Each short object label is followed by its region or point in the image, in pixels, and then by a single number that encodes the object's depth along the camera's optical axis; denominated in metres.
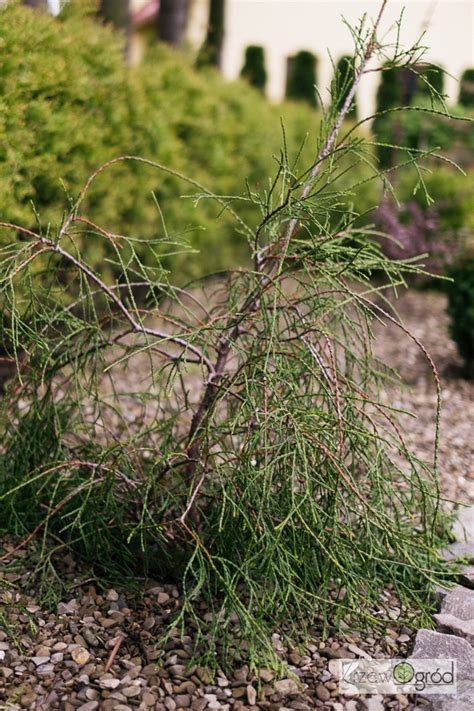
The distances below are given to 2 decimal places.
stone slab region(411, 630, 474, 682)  2.01
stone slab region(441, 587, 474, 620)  2.25
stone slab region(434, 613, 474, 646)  2.14
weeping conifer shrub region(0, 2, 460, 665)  2.04
